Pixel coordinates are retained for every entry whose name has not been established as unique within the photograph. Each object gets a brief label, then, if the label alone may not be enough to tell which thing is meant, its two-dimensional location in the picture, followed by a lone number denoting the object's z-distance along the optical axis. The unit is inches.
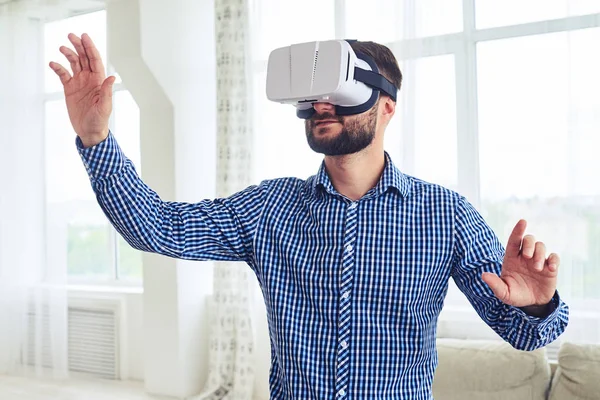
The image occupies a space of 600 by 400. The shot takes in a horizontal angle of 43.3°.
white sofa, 110.5
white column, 173.2
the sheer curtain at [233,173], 167.6
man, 54.2
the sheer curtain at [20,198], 214.4
